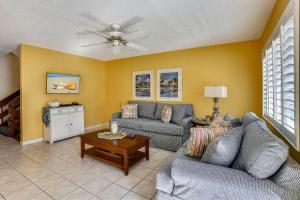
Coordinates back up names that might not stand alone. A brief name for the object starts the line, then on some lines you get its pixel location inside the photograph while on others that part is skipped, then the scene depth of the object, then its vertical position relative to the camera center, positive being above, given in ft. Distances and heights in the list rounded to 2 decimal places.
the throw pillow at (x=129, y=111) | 14.19 -1.18
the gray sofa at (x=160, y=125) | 11.20 -2.05
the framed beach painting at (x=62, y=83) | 13.87 +1.36
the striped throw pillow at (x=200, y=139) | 6.02 -1.58
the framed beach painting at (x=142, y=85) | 15.80 +1.28
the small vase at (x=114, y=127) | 9.87 -1.82
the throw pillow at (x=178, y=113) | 12.06 -1.18
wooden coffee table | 7.99 -2.65
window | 4.17 +0.72
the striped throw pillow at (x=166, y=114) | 12.37 -1.28
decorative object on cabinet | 13.28 -0.48
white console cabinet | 12.87 -2.15
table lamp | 10.71 +0.29
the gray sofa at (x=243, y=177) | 3.57 -1.98
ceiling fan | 8.29 +4.00
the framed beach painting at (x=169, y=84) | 14.29 +1.20
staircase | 14.16 -2.08
